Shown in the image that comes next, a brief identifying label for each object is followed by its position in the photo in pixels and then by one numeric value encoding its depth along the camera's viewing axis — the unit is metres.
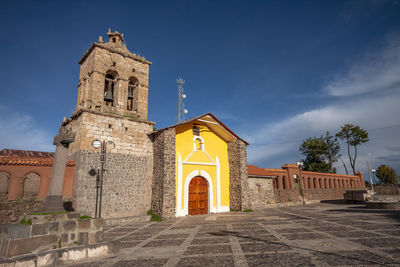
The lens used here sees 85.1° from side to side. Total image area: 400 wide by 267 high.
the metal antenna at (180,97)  27.79
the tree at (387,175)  39.72
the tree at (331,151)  39.09
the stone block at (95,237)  5.82
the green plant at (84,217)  6.09
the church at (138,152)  12.01
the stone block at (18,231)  4.81
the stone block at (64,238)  5.46
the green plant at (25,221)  5.15
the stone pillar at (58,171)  6.02
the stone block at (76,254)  5.29
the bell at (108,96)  13.31
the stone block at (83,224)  5.74
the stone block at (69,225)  5.55
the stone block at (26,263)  4.51
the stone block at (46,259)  4.82
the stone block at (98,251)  5.58
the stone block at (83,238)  5.71
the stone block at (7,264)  4.39
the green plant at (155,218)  12.26
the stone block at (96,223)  5.88
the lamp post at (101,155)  10.62
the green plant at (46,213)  5.64
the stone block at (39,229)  5.02
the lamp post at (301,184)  20.79
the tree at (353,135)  37.38
